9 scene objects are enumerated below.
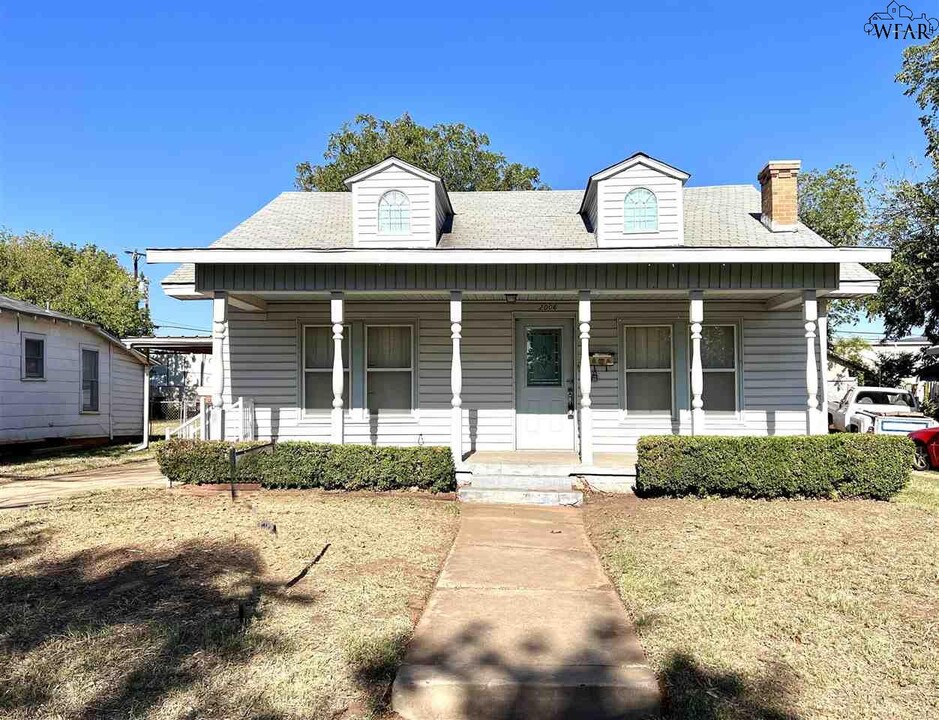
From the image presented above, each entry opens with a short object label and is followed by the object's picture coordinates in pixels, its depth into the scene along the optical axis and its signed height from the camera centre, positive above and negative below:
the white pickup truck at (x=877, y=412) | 12.82 -1.26
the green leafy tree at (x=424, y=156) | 25.78 +9.25
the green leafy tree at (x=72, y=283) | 26.94 +4.54
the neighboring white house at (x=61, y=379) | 13.05 -0.20
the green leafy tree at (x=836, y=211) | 21.14 +5.47
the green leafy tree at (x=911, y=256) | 18.47 +3.22
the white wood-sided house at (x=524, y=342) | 9.75 +0.41
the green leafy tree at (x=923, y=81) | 17.59 +8.24
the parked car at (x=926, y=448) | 11.29 -1.65
